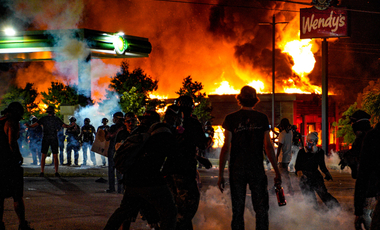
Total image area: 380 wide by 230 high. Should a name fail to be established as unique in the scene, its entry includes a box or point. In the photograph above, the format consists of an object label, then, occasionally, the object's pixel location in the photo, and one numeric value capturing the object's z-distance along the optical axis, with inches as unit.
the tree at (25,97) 1899.7
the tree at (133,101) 1314.0
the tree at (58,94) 1672.0
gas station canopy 901.8
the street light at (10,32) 931.3
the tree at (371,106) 1041.5
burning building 1444.4
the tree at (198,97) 1285.7
